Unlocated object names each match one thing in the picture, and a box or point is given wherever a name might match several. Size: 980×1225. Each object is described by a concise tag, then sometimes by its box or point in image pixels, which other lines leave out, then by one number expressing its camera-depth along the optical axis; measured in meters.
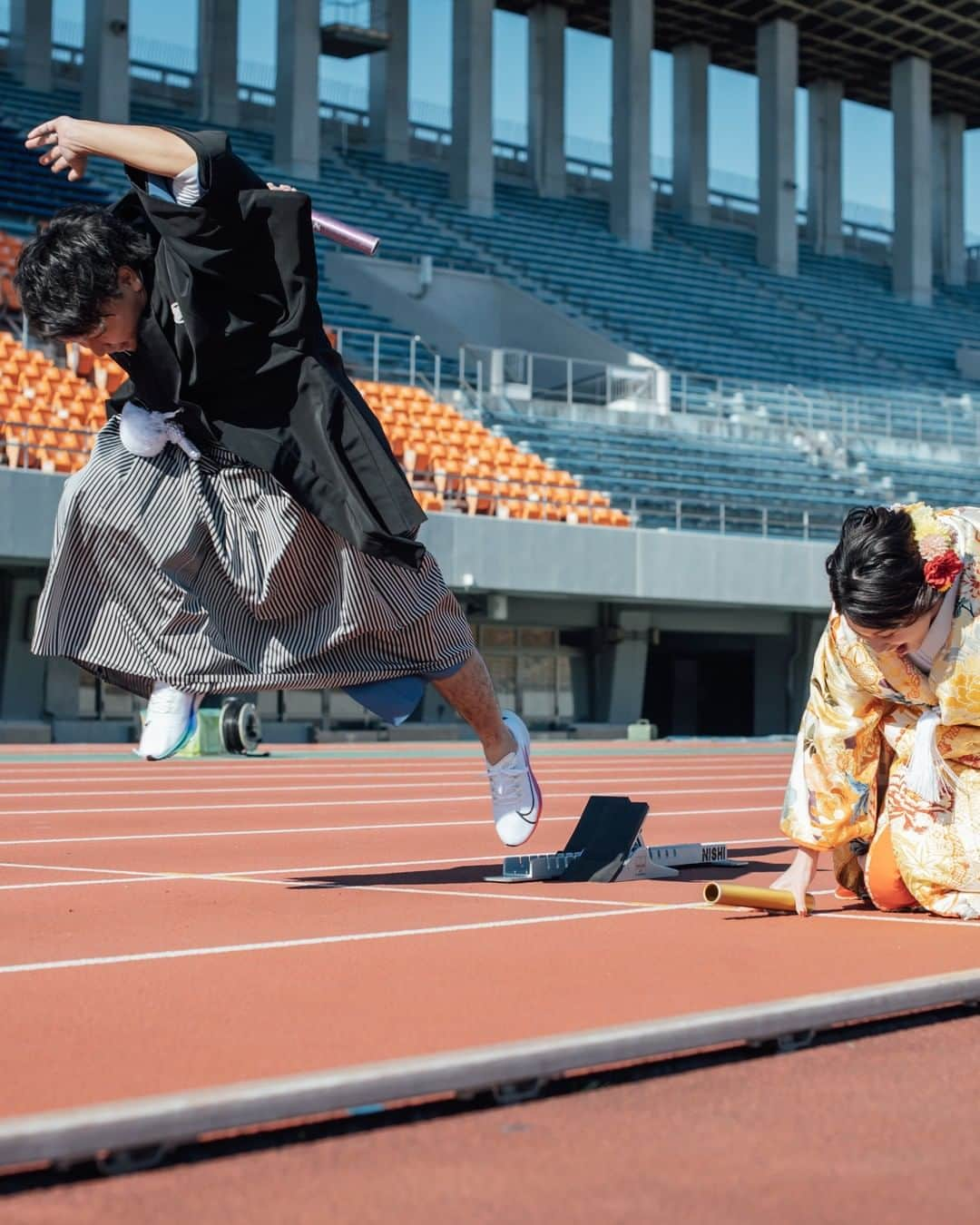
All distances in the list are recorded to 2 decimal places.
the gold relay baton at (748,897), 4.03
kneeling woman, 3.99
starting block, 5.32
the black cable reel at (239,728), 15.50
